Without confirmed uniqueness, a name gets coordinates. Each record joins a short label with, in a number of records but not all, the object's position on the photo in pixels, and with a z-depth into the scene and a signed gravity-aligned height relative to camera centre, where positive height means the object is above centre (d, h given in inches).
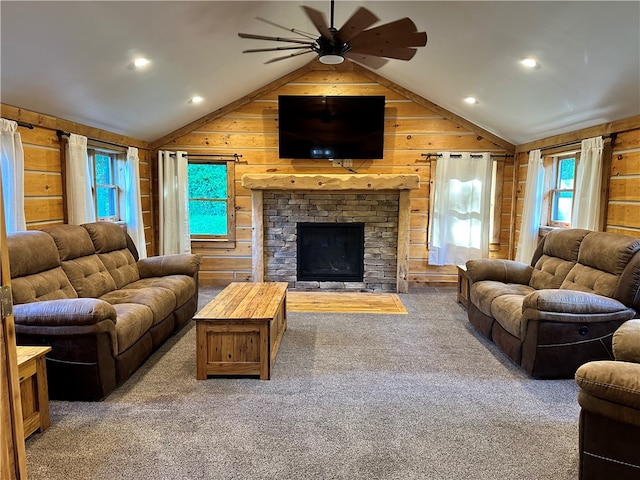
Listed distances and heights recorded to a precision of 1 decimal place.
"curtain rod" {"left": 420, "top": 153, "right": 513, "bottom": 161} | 227.5 +27.6
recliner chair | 67.3 -36.0
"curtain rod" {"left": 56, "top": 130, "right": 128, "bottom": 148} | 153.7 +25.8
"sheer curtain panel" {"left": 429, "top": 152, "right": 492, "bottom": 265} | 227.9 -1.7
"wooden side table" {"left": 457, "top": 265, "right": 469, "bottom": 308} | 193.9 -39.3
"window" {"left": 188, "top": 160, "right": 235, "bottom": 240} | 238.1 +1.0
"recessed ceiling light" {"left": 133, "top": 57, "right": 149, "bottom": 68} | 140.9 +48.2
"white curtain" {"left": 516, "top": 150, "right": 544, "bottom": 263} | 197.3 +0.2
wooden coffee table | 116.9 -40.3
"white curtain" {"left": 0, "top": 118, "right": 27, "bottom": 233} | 124.5 +8.0
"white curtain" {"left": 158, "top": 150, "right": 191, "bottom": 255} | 227.6 +0.1
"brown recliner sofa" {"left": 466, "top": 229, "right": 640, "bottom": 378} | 117.4 -31.2
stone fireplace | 224.7 -13.5
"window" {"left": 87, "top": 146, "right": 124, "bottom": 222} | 189.8 +8.6
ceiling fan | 106.2 +46.3
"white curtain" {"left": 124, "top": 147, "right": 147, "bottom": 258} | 199.8 -0.1
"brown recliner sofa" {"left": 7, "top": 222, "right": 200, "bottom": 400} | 102.6 -30.7
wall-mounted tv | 223.8 +42.7
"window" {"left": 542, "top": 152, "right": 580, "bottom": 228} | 194.4 +8.3
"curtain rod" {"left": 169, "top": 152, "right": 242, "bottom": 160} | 233.8 +26.7
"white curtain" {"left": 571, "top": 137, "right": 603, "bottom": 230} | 156.4 +8.1
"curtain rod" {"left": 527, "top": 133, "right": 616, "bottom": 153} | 154.5 +26.8
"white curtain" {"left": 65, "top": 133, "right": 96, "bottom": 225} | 155.8 +7.2
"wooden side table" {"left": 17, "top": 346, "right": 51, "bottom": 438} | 87.2 -41.0
